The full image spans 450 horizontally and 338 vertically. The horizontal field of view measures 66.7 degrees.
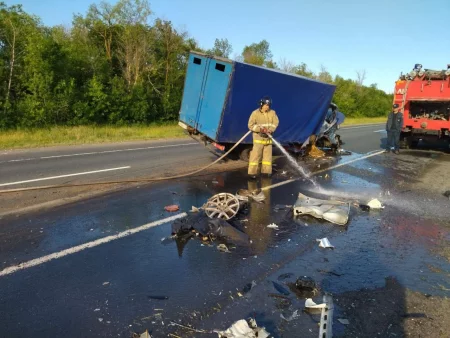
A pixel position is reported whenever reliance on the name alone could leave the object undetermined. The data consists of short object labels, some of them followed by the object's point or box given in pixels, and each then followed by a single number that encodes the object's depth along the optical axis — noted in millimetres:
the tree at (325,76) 48994
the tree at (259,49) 57750
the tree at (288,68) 45594
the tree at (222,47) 32769
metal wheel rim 5328
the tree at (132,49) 22750
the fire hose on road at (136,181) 6593
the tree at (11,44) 16891
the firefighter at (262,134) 7949
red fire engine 13047
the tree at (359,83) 49156
